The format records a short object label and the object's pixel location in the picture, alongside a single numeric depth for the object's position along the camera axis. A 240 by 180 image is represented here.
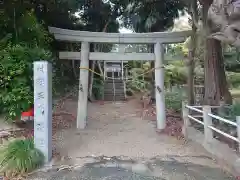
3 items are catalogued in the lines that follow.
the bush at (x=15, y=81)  3.83
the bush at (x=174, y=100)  7.41
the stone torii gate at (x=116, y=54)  5.00
